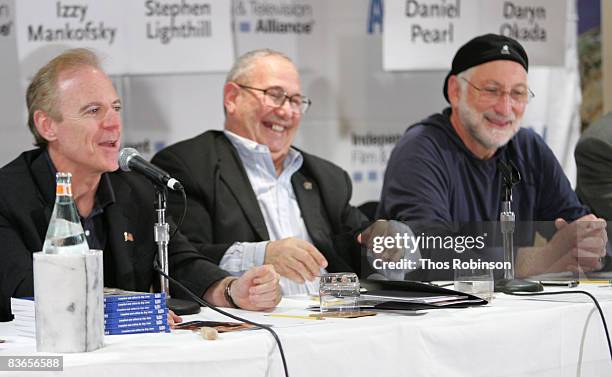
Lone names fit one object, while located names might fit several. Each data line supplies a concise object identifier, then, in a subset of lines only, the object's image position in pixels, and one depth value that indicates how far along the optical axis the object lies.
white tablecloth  3.82
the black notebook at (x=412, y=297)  4.88
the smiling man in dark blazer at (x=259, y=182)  7.07
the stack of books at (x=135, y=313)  4.15
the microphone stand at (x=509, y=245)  5.71
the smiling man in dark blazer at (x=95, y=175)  5.65
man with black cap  7.68
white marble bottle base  3.68
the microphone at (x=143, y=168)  4.95
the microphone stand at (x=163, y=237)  5.05
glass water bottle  3.75
